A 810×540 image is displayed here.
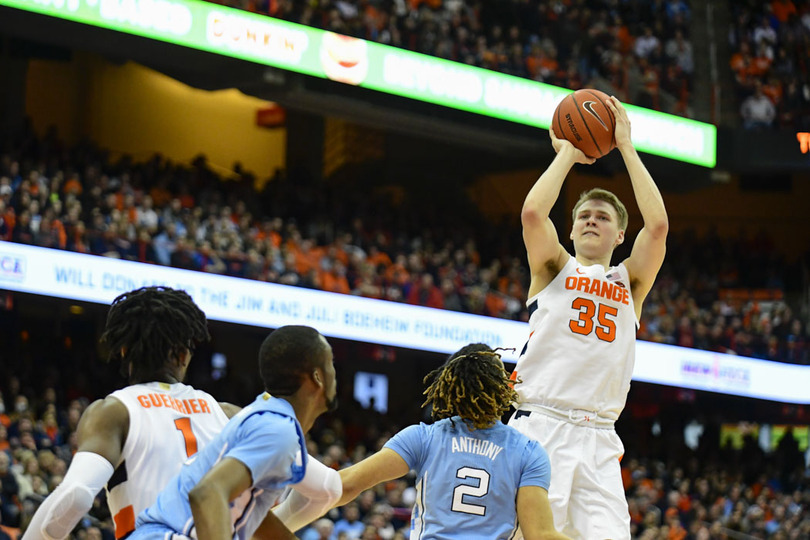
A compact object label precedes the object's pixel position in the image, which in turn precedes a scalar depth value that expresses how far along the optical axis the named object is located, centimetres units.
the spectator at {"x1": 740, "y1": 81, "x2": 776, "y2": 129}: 2239
